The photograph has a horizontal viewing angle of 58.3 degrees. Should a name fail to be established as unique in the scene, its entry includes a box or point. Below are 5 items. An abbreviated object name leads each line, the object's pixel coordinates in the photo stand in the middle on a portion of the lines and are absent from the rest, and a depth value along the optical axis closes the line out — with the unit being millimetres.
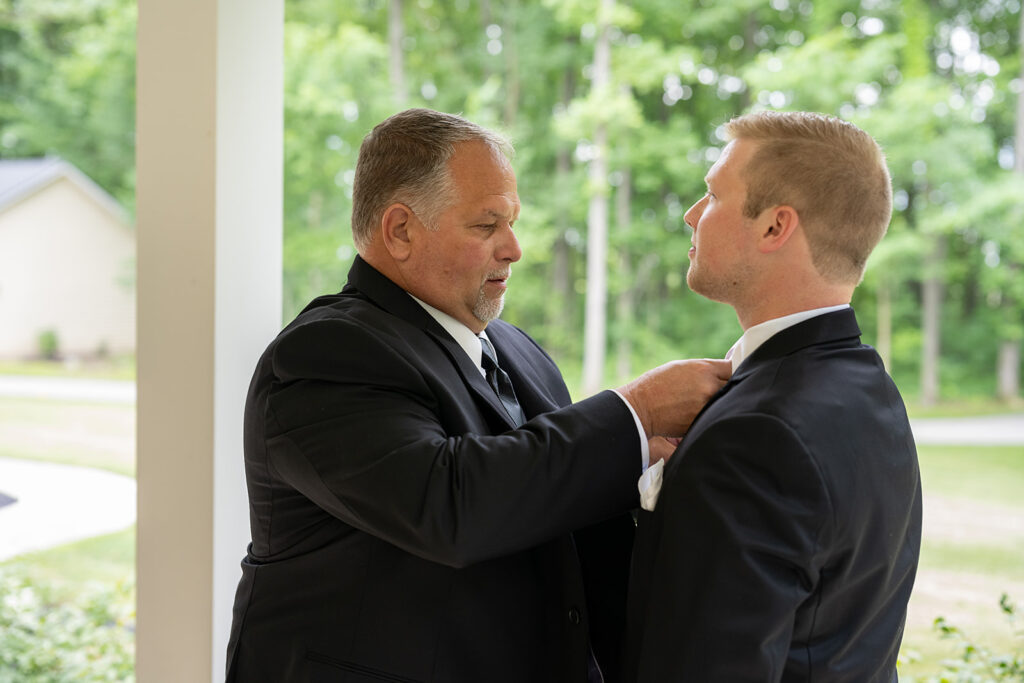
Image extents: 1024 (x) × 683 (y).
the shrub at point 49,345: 7398
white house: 7168
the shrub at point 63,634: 3562
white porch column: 2045
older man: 1414
